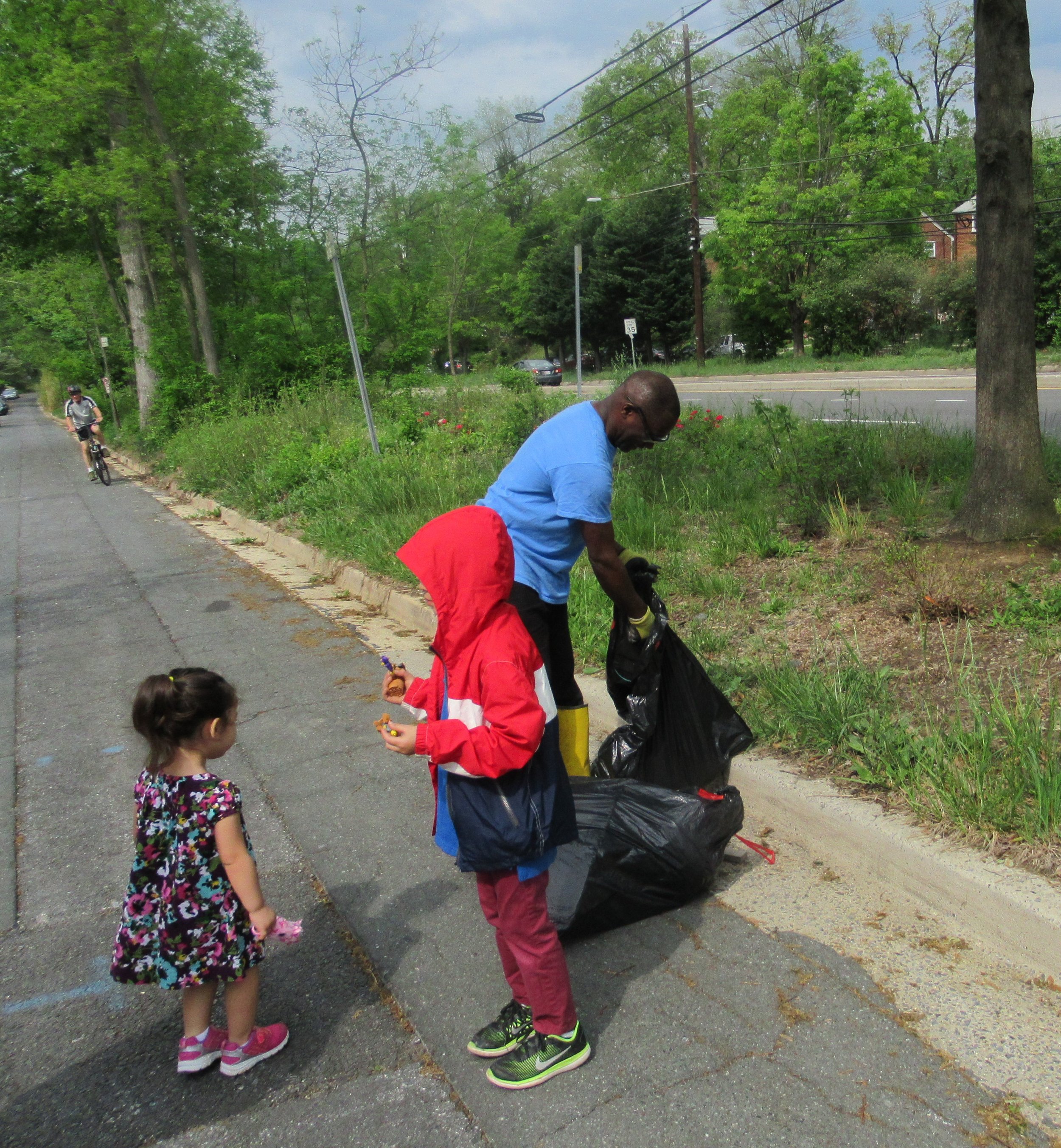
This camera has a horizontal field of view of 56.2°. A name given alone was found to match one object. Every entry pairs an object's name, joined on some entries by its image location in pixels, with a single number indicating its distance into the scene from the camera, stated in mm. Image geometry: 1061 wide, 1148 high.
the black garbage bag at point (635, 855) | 3109
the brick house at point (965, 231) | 40875
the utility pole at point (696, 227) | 34238
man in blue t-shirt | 3221
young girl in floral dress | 2439
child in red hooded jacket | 2318
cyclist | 17781
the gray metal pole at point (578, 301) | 10781
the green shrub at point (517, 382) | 16125
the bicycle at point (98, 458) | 17922
